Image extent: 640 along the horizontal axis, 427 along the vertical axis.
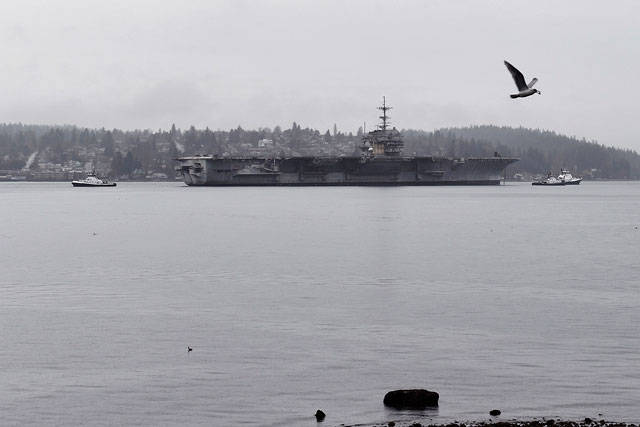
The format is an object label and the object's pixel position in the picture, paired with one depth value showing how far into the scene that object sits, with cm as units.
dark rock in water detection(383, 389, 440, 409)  1884
